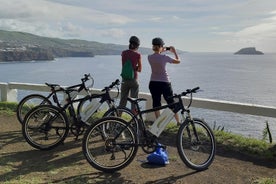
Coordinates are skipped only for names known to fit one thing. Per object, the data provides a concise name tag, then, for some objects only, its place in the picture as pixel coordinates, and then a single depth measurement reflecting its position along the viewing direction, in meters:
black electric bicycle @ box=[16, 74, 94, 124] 7.69
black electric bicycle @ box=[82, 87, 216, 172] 5.53
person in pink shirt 6.93
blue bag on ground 5.92
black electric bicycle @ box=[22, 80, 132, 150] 6.54
